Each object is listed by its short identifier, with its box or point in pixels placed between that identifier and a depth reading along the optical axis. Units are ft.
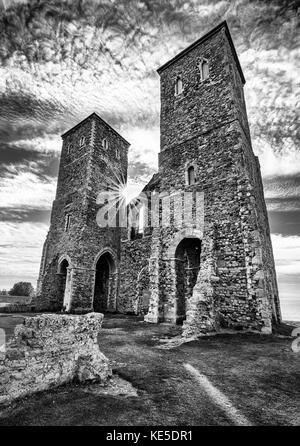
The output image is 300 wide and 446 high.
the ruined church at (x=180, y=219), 30.04
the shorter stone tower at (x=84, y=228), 52.60
